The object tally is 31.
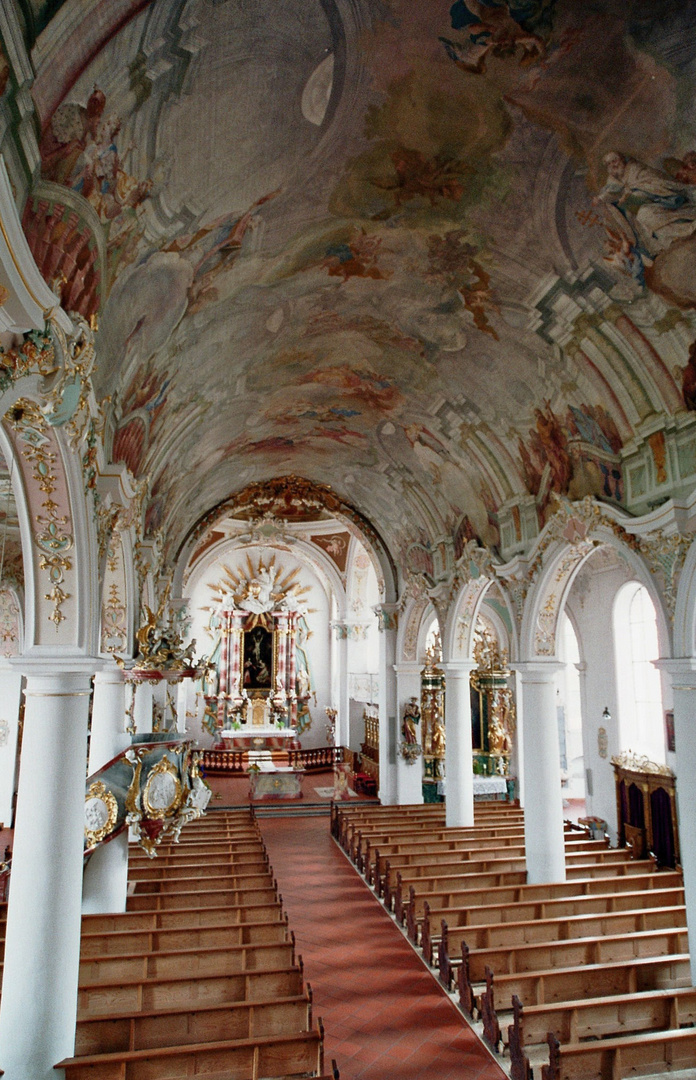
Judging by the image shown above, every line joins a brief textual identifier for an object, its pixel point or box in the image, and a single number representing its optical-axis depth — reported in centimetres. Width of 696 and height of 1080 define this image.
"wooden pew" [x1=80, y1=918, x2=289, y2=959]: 945
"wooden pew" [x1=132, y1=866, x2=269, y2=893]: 1212
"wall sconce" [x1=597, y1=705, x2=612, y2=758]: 1975
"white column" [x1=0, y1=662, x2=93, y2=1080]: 668
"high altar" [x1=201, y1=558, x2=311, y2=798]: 3166
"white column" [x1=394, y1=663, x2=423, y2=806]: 2189
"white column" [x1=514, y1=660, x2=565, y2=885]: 1315
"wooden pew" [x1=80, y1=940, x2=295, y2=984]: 862
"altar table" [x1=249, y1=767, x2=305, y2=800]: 2427
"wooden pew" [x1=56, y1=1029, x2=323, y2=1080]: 659
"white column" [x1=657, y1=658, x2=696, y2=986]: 941
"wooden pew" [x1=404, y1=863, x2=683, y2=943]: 1156
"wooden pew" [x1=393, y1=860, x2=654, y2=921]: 1238
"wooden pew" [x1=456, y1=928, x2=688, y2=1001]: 899
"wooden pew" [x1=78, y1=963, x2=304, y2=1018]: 794
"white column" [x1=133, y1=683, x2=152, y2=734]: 1511
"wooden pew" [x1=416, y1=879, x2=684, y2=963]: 1067
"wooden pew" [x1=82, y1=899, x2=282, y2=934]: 996
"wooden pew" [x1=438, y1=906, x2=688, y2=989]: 909
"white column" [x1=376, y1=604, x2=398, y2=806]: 2202
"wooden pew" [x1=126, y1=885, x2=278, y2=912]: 1123
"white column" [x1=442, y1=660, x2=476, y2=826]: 1759
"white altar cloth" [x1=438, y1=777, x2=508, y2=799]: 2300
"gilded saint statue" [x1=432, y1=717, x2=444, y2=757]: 2350
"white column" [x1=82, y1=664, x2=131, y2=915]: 1038
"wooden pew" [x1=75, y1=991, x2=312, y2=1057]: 726
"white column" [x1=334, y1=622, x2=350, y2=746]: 2977
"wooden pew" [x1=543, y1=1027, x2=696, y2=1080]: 662
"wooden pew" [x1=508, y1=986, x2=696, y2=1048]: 736
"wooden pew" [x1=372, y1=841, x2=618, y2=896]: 1342
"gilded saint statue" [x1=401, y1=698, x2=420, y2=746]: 2167
